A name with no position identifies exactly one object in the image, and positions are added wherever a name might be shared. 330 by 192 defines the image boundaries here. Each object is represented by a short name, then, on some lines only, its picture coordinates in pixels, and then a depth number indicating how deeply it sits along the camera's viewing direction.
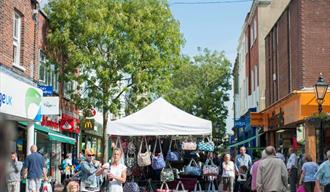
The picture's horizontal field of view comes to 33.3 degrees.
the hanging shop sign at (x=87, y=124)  30.03
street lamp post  16.33
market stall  14.84
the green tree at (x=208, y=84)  52.88
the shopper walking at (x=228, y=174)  16.58
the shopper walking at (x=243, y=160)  17.19
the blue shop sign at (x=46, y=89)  20.75
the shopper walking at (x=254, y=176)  13.95
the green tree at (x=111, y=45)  26.61
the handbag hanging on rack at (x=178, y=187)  14.98
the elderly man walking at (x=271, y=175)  10.38
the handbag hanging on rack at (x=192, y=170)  15.45
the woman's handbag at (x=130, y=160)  15.97
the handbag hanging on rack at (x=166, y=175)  14.80
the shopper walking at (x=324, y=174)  12.45
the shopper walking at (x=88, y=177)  12.62
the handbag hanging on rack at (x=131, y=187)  14.25
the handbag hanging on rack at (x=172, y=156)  15.44
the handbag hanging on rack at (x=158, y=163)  14.86
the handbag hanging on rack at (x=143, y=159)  14.80
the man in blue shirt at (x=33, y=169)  14.78
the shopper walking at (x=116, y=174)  11.67
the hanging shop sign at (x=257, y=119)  31.20
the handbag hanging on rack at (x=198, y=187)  15.17
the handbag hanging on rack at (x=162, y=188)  14.75
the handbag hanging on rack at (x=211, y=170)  15.12
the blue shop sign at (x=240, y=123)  38.79
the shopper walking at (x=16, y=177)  14.54
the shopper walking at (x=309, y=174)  14.86
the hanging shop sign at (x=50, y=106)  19.36
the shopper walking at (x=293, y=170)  18.67
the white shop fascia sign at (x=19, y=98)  15.22
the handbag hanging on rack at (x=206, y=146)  16.20
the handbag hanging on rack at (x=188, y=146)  15.92
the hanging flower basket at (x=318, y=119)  15.91
